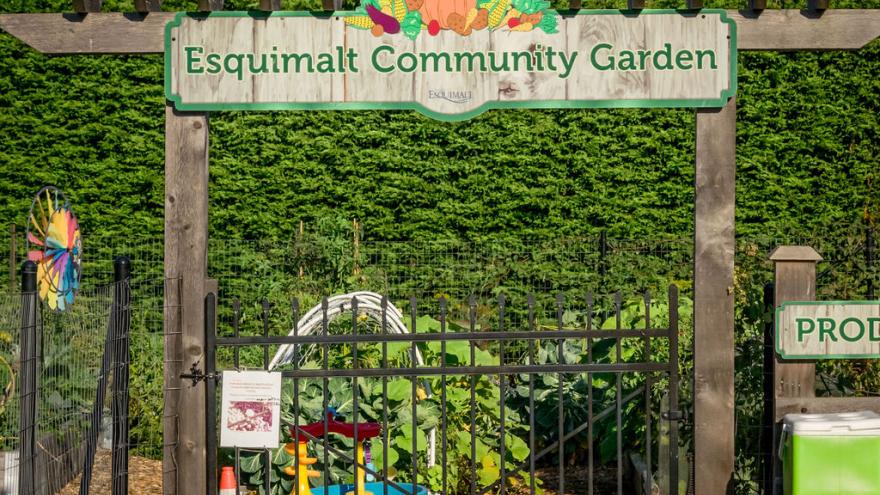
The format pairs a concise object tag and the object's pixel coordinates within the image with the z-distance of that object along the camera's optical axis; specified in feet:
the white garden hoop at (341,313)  26.09
